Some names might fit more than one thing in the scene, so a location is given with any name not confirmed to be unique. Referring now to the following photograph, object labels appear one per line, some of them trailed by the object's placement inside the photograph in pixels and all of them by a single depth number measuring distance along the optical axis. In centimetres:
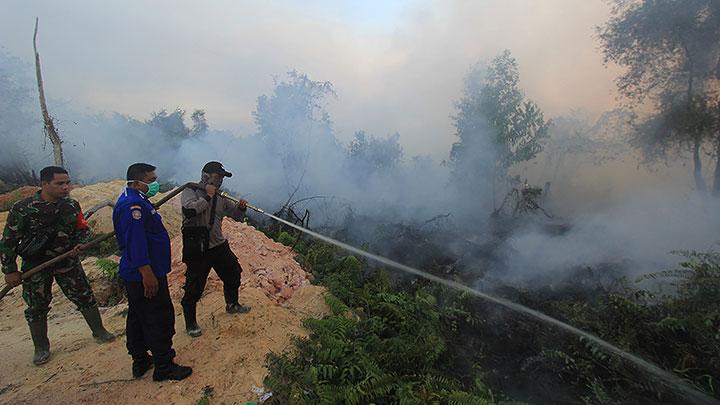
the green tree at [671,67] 1045
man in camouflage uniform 367
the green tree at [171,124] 2941
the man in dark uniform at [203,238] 387
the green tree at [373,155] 1821
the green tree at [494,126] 1611
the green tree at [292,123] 1540
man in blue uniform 308
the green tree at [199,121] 3069
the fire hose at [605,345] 383
